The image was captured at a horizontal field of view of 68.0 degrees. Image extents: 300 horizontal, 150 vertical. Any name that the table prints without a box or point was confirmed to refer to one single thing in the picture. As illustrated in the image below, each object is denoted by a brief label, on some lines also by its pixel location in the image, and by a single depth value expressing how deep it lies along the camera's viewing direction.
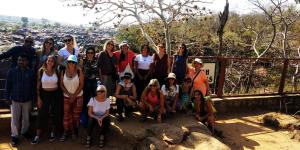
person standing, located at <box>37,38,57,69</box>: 3.91
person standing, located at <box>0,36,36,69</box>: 3.84
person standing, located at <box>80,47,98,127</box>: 4.00
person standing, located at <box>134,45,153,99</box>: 4.40
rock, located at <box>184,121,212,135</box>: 4.19
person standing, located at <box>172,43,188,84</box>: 4.58
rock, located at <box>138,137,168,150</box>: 3.75
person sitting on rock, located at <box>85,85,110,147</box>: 3.91
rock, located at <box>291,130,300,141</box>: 4.78
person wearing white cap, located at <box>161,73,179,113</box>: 4.42
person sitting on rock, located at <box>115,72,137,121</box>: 4.27
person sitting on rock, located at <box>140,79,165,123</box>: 4.30
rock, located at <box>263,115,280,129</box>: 5.32
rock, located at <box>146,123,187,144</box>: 3.89
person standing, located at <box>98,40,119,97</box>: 4.15
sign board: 5.43
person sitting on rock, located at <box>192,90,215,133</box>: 4.58
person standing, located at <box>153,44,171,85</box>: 4.47
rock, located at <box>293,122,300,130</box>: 5.09
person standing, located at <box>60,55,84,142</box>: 3.79
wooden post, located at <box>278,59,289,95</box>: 6.26
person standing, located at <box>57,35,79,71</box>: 3.90
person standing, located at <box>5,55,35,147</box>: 3.71
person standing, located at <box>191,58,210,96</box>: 4.73
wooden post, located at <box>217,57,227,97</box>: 5.55
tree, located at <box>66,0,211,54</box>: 7.14
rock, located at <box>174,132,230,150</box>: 3.76
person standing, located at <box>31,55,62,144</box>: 3.73
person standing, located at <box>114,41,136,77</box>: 4.33
